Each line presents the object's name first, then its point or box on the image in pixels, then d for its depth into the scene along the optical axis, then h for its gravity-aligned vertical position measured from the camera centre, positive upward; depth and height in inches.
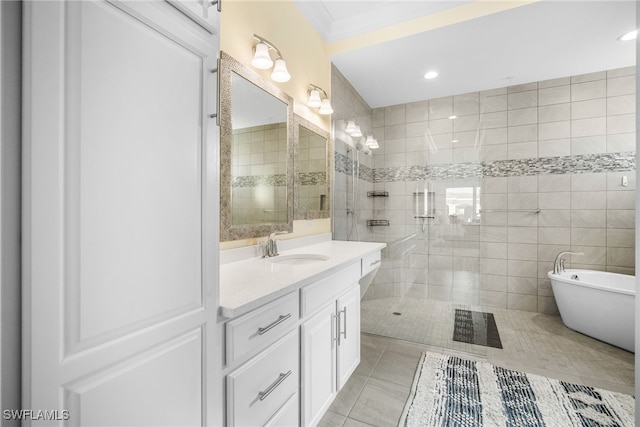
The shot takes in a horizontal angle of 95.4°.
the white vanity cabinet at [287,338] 37.7 -20.4
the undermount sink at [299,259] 71.6 -11.1
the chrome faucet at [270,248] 71.6 -8.4
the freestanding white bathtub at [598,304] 91.4 -30.2
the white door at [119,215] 20.4 -0.1
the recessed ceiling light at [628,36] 90.6 +57.1
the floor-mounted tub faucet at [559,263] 119.1 -19.9
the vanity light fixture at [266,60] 67.4 +36.8
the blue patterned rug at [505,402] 62.6 -44.0
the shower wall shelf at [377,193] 134.2 +10.0
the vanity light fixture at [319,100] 93.3 +37.7
